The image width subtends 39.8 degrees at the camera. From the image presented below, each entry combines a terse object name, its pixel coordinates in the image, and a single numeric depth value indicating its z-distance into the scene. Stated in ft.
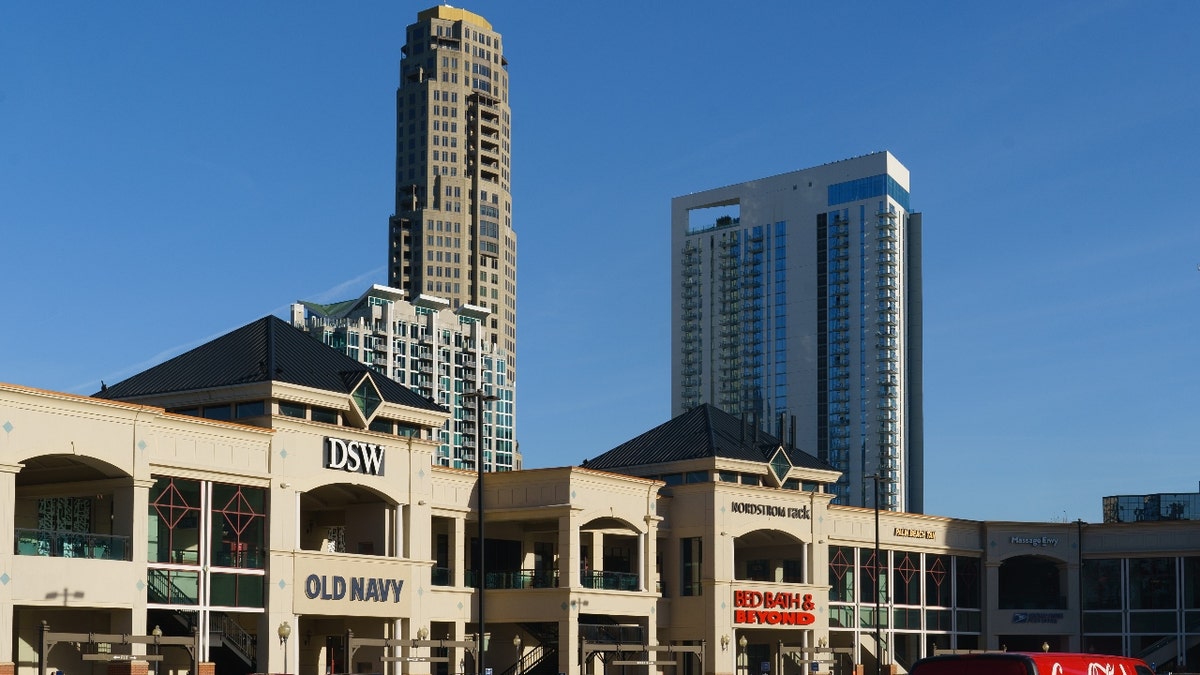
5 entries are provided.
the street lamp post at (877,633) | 275.59
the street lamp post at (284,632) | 204.33
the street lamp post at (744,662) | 288.67
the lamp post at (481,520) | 186.39
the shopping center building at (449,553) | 185.88
